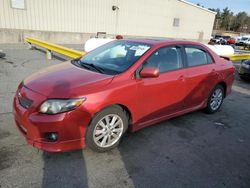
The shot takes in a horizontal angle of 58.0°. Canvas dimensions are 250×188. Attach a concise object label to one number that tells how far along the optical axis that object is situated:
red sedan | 2.76
